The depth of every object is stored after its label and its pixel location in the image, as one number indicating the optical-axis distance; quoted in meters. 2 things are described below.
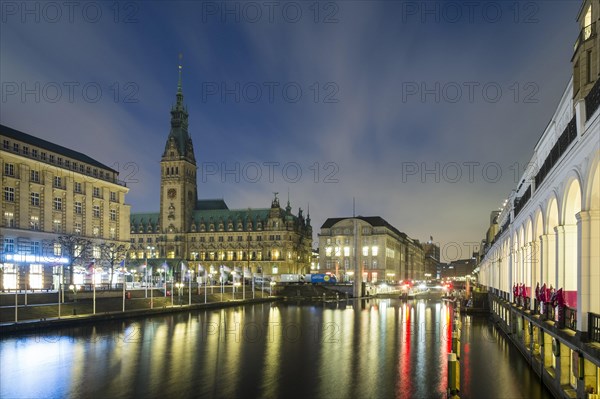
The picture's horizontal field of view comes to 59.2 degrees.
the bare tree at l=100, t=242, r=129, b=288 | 101.65
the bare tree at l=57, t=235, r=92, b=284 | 87.81
